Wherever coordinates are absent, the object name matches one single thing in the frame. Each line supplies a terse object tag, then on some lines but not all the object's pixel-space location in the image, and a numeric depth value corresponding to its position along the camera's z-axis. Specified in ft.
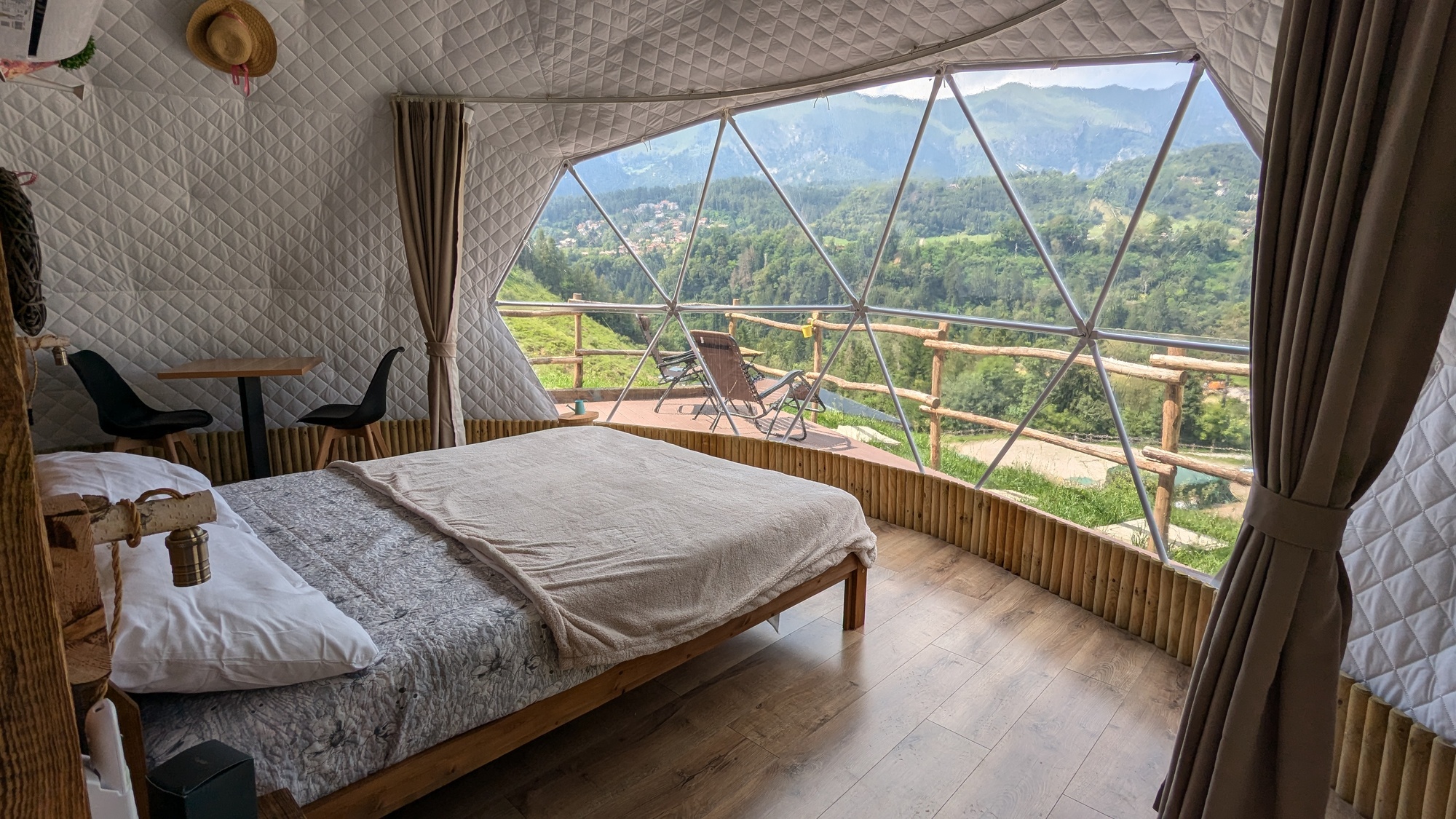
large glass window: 11.54
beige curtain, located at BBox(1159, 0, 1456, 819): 4.71
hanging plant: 9.71
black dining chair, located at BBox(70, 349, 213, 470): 13.20
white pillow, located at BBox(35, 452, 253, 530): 7.99
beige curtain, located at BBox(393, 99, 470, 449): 15.29
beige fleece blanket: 7.57
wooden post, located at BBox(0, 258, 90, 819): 2.10
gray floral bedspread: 5.46
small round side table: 19.20
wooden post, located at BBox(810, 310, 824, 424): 17.73
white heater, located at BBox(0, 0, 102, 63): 3.04
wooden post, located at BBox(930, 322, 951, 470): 16.56
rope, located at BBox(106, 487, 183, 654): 2.54
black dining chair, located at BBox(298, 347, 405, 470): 15.24
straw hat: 12.36
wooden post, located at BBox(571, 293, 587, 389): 21.39
